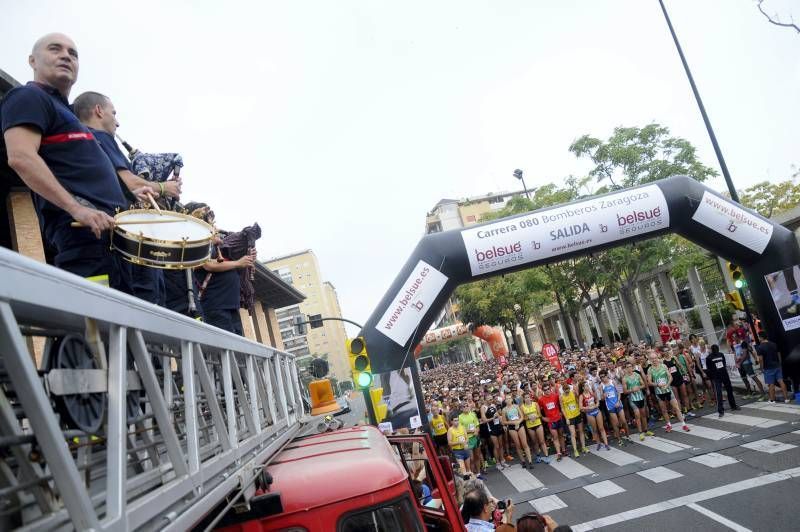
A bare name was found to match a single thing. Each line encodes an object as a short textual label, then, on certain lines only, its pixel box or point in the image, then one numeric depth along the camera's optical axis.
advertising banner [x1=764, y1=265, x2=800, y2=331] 11.95
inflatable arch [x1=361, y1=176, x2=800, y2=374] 11.03
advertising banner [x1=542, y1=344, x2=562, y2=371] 22.88
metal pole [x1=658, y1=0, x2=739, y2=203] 15.88
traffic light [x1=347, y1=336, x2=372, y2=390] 10.89
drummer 3.15
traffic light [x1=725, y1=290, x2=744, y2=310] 13.89
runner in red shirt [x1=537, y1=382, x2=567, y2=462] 13.97
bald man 2.44
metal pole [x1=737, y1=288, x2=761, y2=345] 13.65
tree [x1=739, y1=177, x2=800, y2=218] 36.34
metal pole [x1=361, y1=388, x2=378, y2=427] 11.05
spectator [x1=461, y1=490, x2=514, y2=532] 5.52
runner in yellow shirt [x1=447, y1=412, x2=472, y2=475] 13.42
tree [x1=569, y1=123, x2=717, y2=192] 23.02
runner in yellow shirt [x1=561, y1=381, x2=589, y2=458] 13.85
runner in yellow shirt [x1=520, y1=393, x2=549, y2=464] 13.99
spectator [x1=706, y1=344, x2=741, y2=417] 13.59
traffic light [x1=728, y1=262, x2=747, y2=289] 13.02
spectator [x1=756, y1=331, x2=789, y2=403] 12.70
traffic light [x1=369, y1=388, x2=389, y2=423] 10.89
